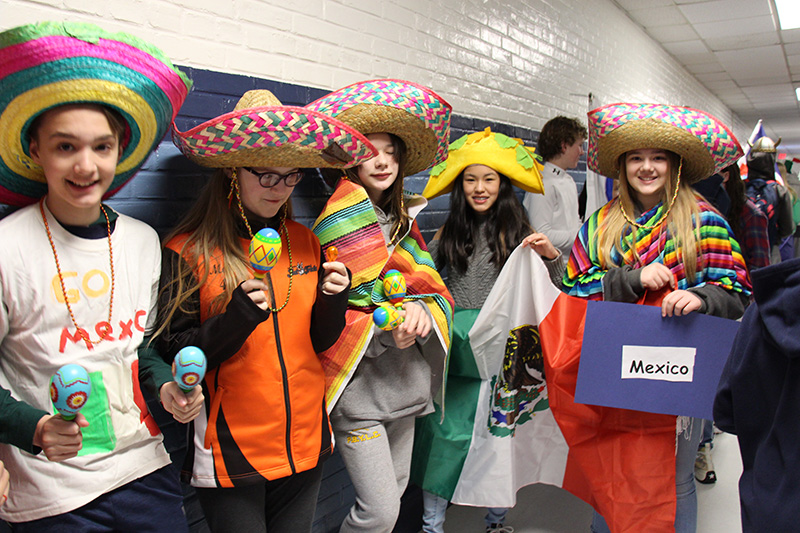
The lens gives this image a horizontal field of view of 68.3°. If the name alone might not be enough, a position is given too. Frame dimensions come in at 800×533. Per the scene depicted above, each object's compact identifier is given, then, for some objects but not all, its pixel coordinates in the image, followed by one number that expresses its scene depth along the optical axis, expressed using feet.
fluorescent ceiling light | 20.44
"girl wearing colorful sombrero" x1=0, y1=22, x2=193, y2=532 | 3.91
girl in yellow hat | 8.38
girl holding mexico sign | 6.87
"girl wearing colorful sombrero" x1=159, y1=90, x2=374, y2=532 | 4.90
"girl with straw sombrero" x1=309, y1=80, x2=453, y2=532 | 6.26
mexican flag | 7.10
